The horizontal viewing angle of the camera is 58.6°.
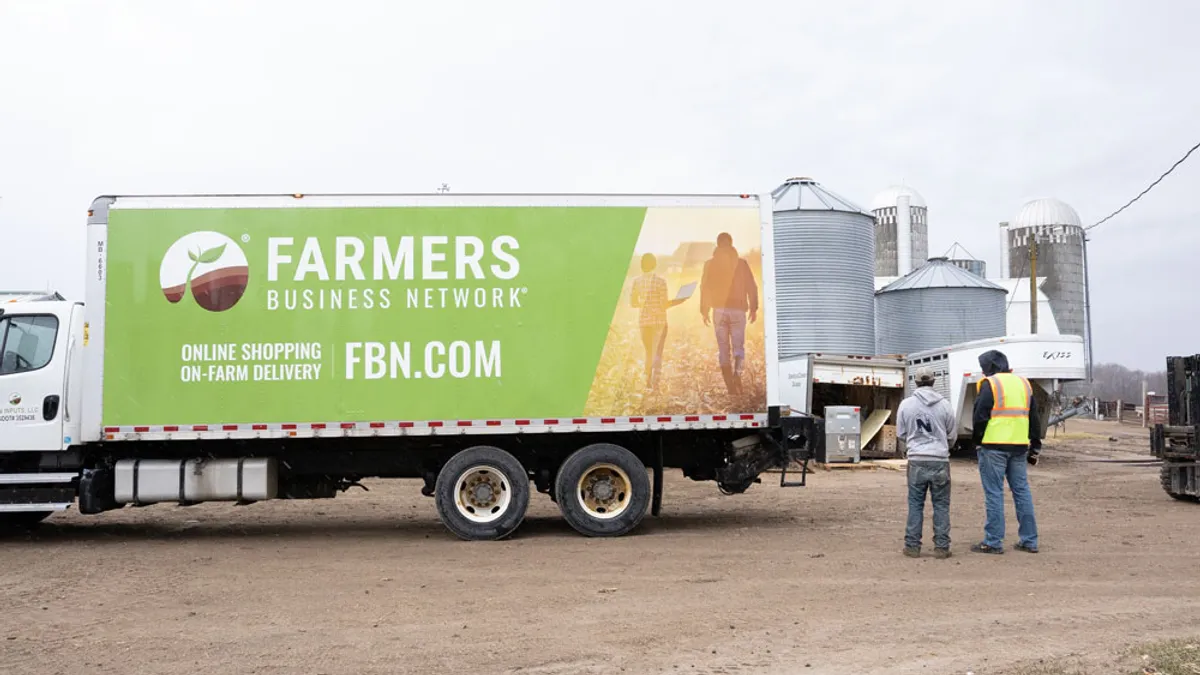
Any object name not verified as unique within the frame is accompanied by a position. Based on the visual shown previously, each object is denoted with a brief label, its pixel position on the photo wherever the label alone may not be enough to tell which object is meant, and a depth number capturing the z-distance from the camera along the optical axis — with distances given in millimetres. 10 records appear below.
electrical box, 19859
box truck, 11242
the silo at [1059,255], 48781
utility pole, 34188
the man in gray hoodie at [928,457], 10016
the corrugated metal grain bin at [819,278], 25250
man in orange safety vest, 10172
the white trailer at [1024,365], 20703
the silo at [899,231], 47812
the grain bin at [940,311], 29938
